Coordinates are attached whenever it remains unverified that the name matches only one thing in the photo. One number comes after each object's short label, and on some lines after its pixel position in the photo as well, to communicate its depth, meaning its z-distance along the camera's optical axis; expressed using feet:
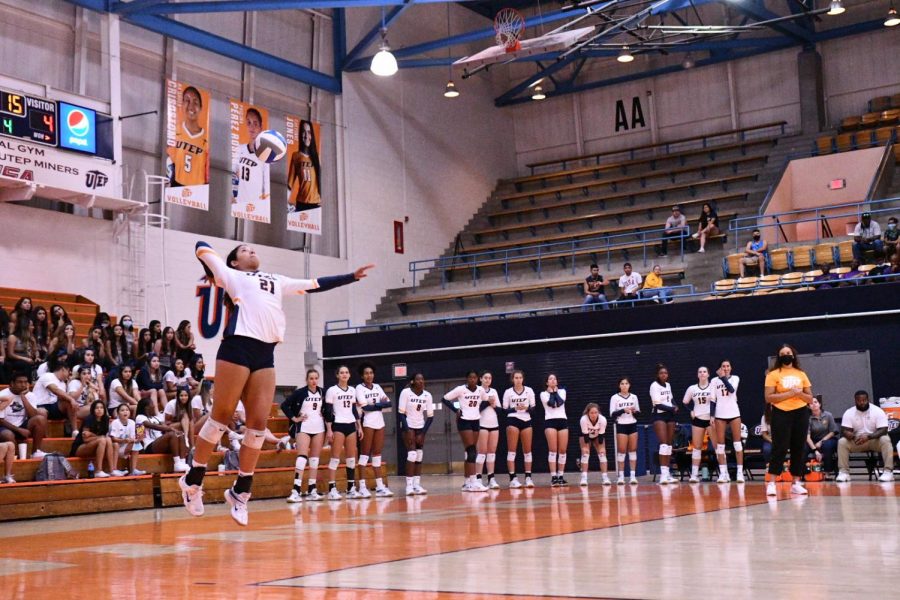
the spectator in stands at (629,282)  75.87
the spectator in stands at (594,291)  76.07
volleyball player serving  25.02
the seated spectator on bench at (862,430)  51.19
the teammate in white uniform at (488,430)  54.34
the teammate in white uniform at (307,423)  48.75
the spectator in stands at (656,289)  71.61
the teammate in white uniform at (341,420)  48.88
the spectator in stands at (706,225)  82.43
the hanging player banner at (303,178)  81.82
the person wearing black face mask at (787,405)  37.99
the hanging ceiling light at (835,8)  65.26
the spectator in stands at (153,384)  52.39
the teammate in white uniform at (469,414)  53.88
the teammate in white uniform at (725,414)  52.85
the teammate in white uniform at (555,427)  55.72
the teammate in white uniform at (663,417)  55.01
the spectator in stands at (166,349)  57.47
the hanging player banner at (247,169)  76.02
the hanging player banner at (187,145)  71.72
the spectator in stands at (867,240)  69.62
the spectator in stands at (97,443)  47.25
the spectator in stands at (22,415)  45.55
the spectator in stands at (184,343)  59.57
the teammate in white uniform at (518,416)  55.72
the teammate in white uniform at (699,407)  53.67
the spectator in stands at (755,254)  74.74
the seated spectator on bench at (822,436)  53.62
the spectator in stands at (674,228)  84.43
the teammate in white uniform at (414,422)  51.93
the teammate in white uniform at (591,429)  56.39
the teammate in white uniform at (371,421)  50.44
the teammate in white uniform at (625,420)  56.49
